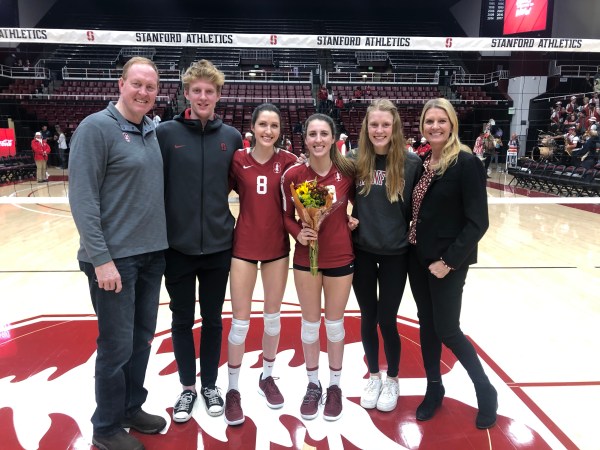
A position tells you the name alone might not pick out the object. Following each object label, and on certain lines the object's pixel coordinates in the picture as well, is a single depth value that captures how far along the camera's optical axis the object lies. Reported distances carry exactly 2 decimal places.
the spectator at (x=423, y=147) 10.51
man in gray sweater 1.66
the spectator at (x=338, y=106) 15.29
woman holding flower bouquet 2.06
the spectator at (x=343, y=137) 11.42
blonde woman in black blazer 1.92
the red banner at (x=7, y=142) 12.00
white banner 8.96
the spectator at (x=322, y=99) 15.23
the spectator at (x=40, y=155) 11.13
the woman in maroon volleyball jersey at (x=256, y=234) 2.08
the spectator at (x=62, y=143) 13.12
